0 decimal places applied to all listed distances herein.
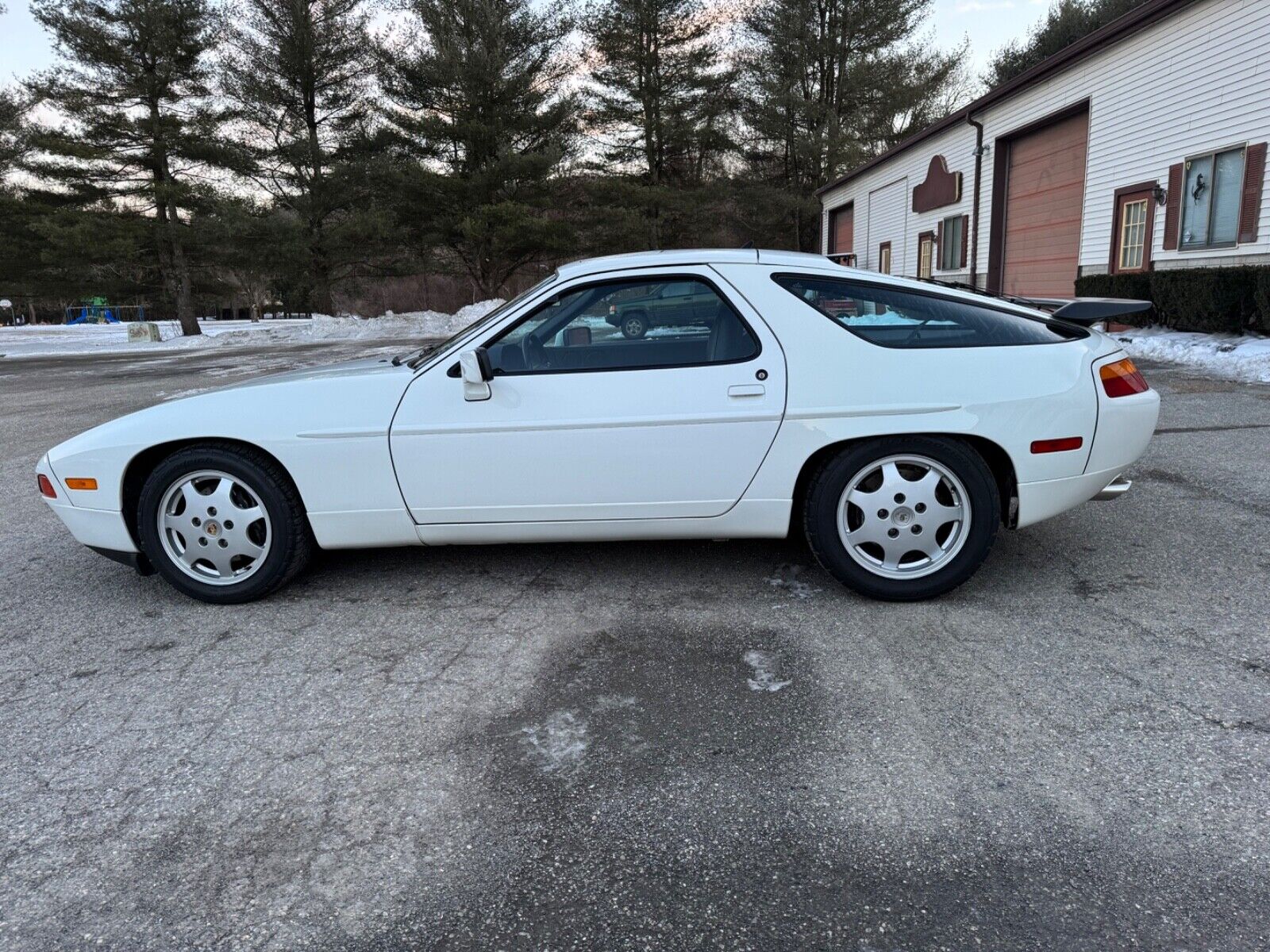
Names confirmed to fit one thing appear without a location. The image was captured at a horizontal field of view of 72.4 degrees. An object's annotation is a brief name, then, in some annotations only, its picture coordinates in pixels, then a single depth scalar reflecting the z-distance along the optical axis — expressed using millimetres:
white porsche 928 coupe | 3453
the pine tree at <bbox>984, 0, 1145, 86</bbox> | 29633
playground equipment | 56838
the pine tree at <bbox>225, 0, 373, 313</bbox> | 30297
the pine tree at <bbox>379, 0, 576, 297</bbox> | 29797
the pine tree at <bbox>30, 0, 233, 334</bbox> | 26781
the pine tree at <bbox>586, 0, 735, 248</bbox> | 32875
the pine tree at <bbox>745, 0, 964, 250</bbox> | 34719
